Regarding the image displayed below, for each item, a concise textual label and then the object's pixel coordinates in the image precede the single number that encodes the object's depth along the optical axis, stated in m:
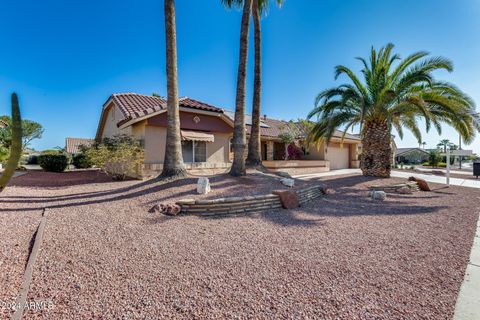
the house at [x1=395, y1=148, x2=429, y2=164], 75.06
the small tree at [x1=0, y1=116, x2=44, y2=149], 58.21
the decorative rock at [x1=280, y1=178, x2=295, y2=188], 11.49
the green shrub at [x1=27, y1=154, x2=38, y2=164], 40.35
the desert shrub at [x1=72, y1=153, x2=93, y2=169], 24.49
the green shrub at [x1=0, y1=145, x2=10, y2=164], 17.97
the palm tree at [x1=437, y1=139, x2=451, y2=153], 84.71
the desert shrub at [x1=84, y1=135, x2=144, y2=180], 13.07
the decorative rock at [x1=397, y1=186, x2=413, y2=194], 12.85
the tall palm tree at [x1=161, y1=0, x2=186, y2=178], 11.20
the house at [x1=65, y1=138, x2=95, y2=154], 52.76
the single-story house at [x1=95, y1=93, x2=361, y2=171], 16.02
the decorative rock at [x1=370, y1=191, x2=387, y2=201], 11.04
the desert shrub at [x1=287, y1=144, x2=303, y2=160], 27.47
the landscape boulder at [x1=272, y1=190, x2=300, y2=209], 9.09
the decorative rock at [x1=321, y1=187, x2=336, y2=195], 12.16
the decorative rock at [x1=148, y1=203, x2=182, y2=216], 7.49
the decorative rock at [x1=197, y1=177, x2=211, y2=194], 9.08
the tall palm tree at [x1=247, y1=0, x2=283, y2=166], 15.40
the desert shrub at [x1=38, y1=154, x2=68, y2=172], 20.11
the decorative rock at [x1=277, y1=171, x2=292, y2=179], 14.62
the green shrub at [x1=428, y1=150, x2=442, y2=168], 47.09
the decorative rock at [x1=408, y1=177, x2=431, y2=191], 14.19
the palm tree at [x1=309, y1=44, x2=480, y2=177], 13.97
